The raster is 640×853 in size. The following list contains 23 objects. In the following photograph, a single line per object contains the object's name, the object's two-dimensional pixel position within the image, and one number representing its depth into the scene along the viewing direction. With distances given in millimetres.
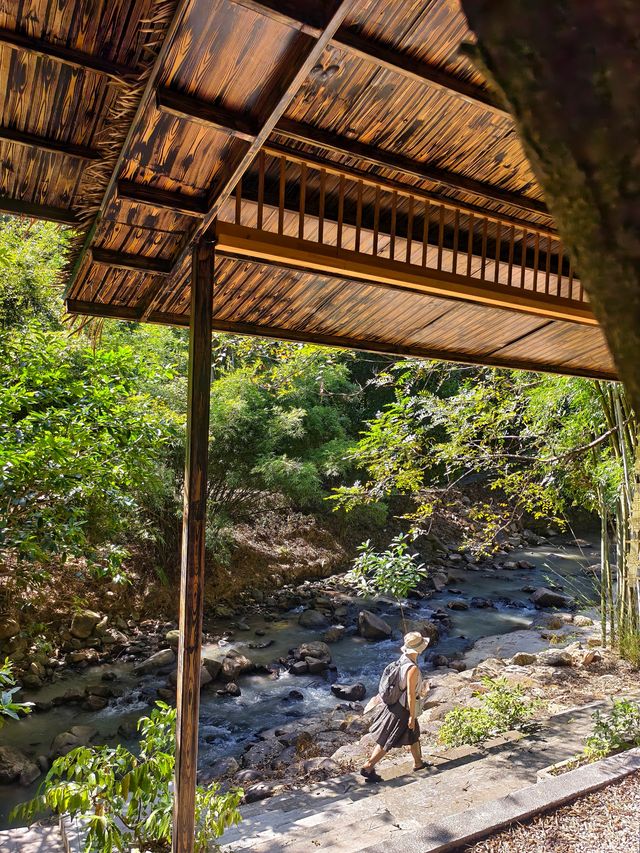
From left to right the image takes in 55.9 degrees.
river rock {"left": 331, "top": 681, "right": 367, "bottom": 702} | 6008
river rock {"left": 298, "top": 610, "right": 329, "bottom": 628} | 8000
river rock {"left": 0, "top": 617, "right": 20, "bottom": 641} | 6184
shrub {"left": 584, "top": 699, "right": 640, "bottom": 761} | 3213
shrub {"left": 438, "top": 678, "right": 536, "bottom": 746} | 4254
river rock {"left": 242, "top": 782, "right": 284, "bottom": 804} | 3988
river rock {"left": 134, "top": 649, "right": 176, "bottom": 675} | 6312
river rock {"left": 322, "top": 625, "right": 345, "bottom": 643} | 7547
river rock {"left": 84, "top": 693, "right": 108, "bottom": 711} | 5531
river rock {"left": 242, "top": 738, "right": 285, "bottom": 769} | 4754
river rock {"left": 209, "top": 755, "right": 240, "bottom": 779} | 4586
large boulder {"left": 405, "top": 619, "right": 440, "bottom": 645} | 7574
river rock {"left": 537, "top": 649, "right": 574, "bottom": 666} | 5891
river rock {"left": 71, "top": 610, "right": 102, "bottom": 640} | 6793
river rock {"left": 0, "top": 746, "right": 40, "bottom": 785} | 4297
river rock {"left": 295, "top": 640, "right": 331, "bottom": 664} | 6855
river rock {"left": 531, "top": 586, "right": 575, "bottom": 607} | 8891
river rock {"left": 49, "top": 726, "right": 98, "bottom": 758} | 4727
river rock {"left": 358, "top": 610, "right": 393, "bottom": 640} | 7672
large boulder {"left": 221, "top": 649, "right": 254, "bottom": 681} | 6336
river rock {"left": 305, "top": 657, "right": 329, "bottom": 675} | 6621
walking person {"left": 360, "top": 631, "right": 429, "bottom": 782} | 3938
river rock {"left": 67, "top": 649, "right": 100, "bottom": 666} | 6422
